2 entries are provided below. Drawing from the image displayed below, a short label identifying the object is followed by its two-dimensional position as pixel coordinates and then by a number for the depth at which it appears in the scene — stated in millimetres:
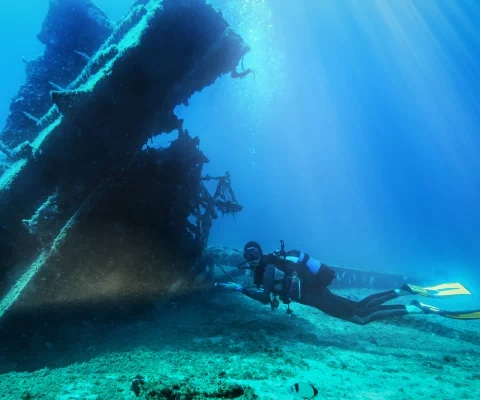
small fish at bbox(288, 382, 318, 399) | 2334
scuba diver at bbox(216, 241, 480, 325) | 4992
